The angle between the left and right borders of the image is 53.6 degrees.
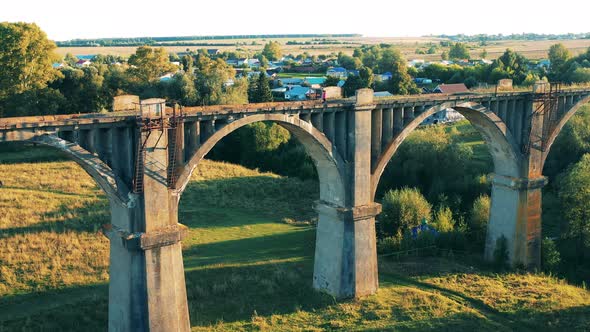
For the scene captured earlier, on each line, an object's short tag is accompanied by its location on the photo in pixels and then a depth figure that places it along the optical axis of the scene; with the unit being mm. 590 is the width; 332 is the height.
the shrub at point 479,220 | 39750
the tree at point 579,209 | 37719
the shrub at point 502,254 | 35688
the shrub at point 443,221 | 39500
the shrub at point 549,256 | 36750
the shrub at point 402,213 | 40406
